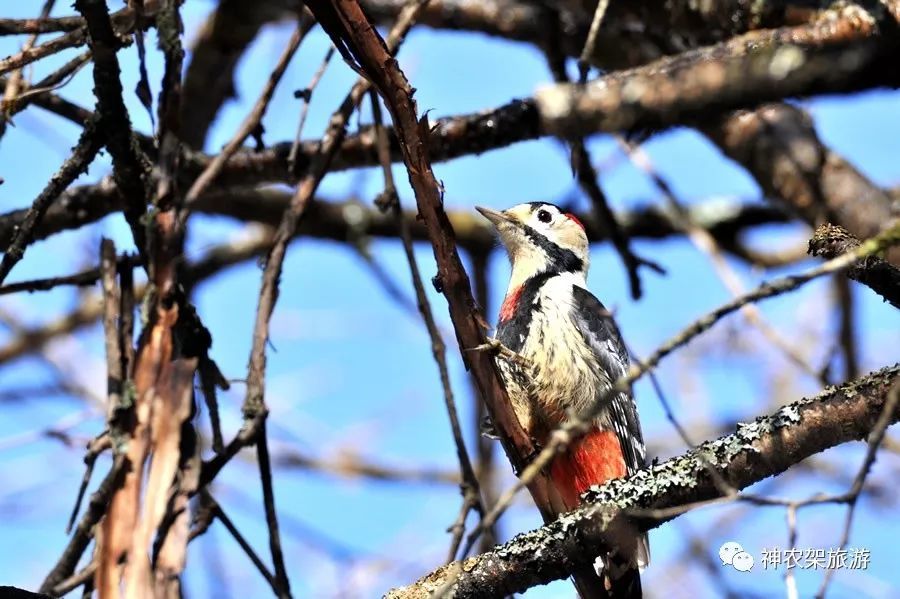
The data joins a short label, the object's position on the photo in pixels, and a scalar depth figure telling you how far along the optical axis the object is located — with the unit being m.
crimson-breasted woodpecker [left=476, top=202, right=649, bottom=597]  7.62
